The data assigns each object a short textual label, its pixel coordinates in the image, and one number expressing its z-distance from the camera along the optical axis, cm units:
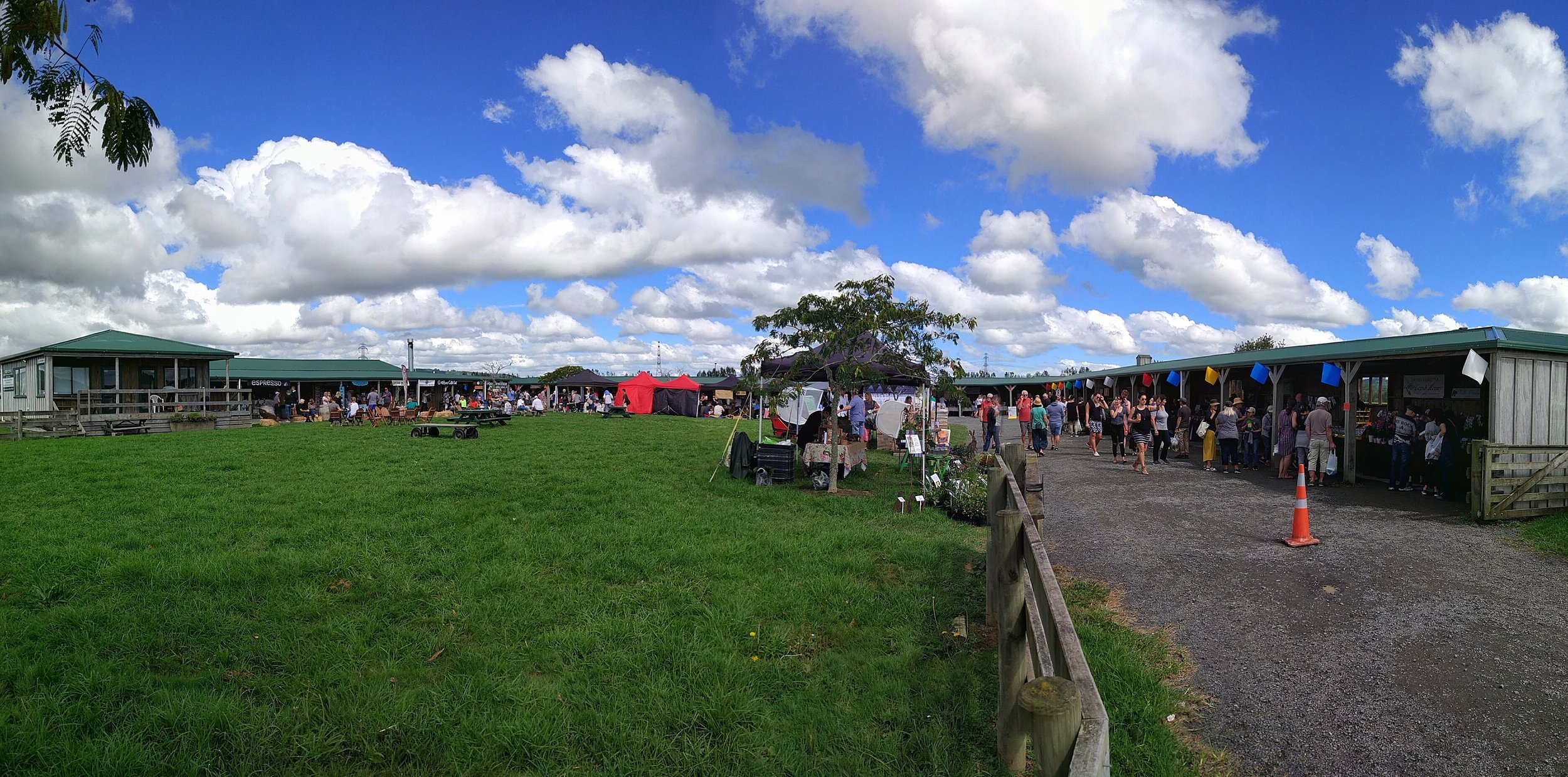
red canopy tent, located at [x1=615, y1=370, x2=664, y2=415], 3950
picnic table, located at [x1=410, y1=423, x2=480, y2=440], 1973
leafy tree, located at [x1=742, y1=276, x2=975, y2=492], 1134
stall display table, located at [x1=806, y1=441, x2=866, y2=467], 1247
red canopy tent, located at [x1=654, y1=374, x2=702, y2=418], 3938
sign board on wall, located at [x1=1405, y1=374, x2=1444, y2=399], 1362
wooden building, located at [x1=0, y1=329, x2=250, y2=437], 2183
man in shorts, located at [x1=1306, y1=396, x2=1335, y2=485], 1254
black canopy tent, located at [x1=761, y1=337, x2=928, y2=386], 1166
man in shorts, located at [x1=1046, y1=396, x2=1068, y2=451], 1956
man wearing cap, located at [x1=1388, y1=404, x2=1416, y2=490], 1207
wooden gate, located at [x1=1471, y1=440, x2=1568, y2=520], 927
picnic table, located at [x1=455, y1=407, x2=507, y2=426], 2445
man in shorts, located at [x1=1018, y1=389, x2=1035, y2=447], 1903
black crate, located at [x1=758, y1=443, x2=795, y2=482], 1209
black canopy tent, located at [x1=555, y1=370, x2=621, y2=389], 4578
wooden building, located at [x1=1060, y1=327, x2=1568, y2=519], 955
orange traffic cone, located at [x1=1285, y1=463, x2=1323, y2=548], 799
